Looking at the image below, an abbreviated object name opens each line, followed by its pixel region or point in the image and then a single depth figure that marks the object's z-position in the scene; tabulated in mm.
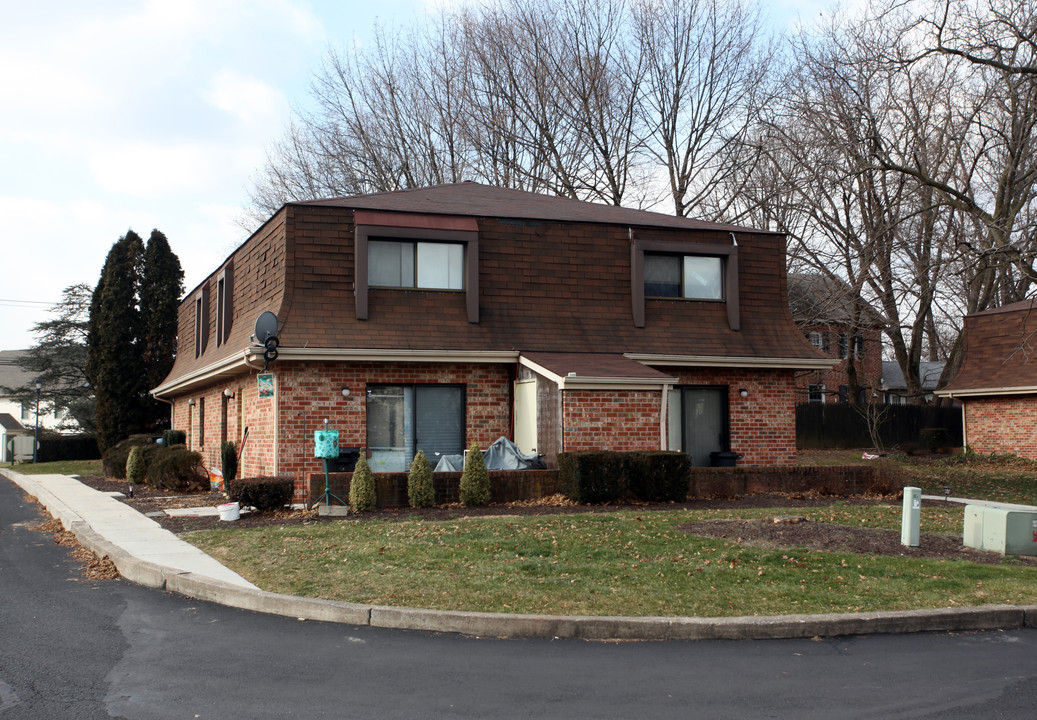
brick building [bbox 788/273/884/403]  27194
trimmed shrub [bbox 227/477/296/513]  13992
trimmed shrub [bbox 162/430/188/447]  25750
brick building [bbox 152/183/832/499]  16547
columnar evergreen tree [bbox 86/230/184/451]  33094
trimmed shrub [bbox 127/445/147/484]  22188
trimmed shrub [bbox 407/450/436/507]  14414
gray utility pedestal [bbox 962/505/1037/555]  10117
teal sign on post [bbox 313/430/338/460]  14859
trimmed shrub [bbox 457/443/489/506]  14570
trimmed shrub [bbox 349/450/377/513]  14016
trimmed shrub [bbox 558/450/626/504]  14484
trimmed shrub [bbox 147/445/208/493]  19531
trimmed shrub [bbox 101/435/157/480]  25188
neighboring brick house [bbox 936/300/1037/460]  27359
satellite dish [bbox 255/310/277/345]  15734
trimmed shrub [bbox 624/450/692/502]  14750
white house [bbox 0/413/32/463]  44688
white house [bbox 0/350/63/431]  62250
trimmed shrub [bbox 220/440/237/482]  18375
